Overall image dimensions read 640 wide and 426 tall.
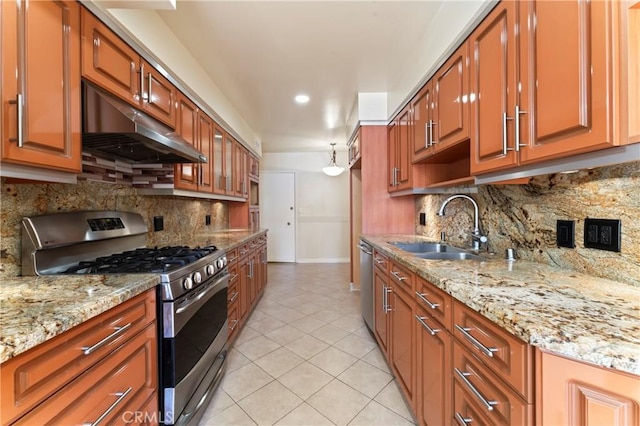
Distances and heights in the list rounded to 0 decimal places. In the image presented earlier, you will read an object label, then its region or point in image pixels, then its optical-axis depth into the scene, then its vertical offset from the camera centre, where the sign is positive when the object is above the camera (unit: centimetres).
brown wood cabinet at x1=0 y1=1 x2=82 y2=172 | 92 +51
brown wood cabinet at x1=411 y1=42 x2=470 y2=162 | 153 +73
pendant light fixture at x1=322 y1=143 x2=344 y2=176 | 491 +82
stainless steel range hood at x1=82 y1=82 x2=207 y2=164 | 125 +42
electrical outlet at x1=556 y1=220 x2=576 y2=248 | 117 -9
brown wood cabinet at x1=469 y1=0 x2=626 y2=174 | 79 +49
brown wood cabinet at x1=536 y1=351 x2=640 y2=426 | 55 -42
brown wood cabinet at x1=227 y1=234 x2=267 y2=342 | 231 -71
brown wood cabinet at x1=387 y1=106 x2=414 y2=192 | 248 +64
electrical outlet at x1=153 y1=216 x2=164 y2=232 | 230 -8
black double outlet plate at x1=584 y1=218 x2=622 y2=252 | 100 -8
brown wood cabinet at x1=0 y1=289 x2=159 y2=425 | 68 -51
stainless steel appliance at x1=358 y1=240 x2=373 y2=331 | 248 -69
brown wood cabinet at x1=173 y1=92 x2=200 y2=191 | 209 +68
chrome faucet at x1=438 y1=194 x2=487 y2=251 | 179 -12
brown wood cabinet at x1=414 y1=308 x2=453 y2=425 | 110 -74
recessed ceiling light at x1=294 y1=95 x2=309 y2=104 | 320 +144
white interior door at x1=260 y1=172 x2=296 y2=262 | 601 +2
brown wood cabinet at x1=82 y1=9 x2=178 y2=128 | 126 +82
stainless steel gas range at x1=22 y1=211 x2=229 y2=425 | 127 -34
